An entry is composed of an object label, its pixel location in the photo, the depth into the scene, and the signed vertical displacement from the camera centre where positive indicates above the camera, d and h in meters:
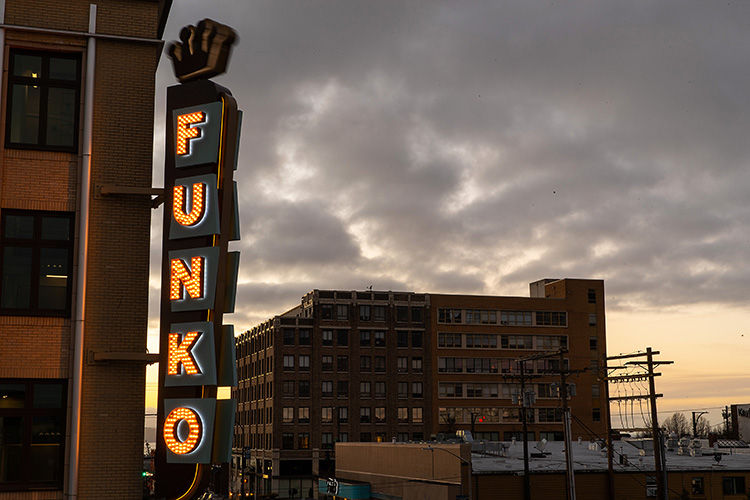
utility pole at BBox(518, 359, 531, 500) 56.93 -4.09
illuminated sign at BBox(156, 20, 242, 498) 18.50 +2.55
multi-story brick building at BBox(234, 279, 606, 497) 129.75 +3.94
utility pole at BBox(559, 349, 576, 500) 48.44 -3.29
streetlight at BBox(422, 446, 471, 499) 61.25 -4.97
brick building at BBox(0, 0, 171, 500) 18.64 +3.56
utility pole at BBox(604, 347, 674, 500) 51.03 -0.06
